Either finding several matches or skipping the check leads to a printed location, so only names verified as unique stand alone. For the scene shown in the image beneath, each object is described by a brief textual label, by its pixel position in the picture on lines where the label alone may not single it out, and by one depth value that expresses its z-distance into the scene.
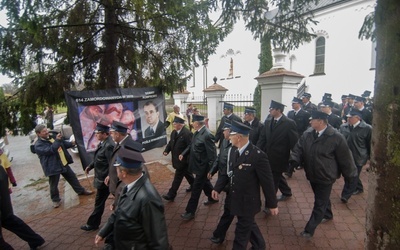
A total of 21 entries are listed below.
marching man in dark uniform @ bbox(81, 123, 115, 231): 4.36
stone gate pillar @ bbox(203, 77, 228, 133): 12.15
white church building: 17.86
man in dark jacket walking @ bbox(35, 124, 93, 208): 5.54
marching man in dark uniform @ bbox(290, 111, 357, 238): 3.84
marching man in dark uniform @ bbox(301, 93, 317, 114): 8.10
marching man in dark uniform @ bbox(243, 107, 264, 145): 5.86
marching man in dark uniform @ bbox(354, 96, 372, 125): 6.73
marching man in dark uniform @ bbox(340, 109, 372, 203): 5.07
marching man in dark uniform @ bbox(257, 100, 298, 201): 4.89
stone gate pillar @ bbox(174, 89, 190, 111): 14.68
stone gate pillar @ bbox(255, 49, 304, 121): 7.71
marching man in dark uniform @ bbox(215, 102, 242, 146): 6.72
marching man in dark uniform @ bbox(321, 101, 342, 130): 6.83
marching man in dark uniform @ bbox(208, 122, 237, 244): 3.74
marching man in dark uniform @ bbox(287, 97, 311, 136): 7.20
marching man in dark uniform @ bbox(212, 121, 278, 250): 3.25
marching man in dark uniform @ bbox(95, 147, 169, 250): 2.35
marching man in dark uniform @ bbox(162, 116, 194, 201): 5.46
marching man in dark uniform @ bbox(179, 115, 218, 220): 4.75
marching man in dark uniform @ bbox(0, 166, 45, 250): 3.66
